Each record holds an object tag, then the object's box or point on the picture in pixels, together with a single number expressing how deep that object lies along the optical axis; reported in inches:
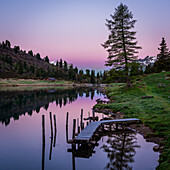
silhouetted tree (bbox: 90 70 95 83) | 7586.1
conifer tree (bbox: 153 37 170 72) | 3107.8
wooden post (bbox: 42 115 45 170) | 620.3
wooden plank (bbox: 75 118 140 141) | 677.7
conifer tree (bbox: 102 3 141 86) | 1904.5
